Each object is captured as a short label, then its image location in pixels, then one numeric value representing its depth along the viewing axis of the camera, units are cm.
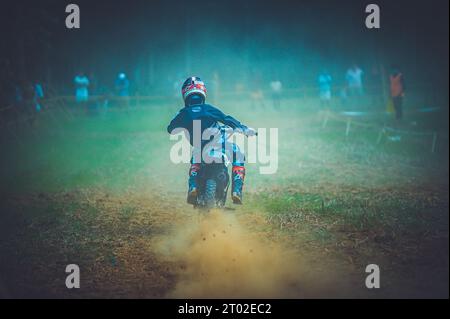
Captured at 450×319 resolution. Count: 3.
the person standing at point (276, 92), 2508
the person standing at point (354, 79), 2633
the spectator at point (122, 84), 2602
